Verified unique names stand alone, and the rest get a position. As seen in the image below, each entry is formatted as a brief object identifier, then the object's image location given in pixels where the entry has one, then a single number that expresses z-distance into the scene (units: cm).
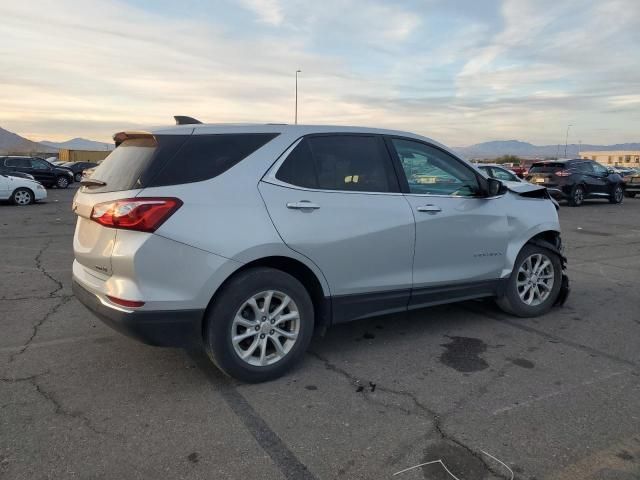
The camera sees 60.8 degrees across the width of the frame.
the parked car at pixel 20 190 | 1756
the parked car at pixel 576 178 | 1977
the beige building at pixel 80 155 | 6272
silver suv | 338
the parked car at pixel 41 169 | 2558
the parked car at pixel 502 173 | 1717
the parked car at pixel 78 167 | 3697
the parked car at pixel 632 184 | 2486
